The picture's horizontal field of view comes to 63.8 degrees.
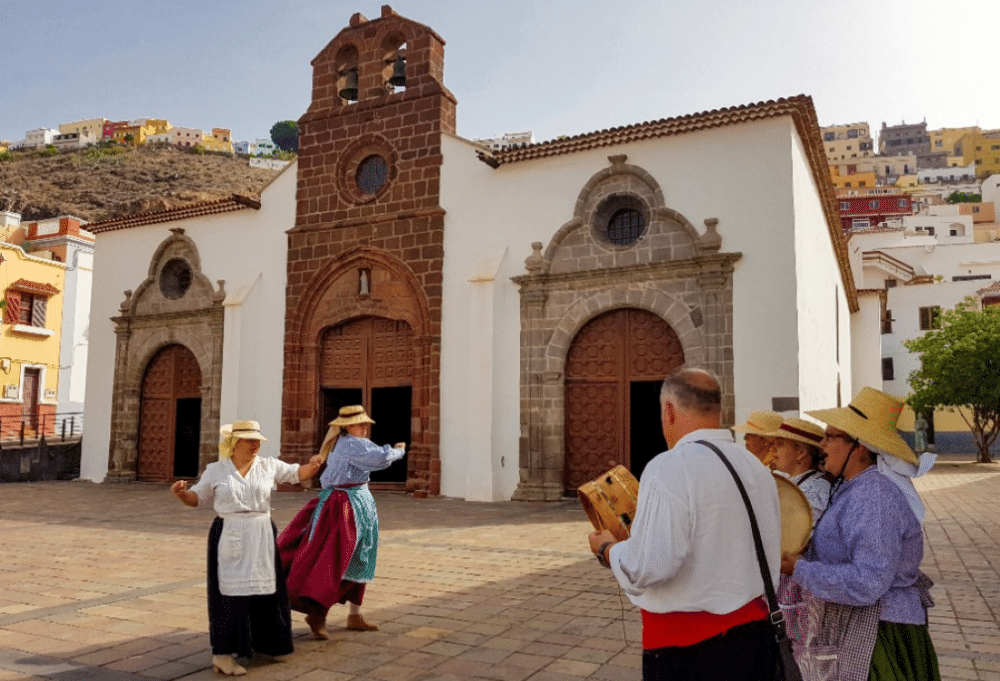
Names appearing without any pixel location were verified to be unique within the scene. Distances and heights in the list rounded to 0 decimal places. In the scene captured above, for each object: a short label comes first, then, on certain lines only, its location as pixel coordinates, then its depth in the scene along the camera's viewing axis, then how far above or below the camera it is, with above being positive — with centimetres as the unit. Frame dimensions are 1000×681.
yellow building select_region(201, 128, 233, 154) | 11638 +4019
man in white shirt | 231 -45
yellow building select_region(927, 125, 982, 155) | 10481 +3646
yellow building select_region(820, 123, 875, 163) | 10131 +3496
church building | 1290 +226
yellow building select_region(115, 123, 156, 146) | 10944 +3837
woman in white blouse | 465 -88
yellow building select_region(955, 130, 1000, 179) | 9481 +3143
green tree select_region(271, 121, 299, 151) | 12669 +4337
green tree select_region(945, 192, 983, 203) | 7706 +2105
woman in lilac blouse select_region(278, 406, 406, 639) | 532 -87
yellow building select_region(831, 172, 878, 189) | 7800 +2268
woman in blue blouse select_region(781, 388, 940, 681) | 254 -52
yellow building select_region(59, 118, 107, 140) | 11662 +4124
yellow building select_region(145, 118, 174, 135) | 11719 +4171
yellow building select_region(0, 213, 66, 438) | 3053 +283
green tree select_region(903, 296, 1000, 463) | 2697 +157
